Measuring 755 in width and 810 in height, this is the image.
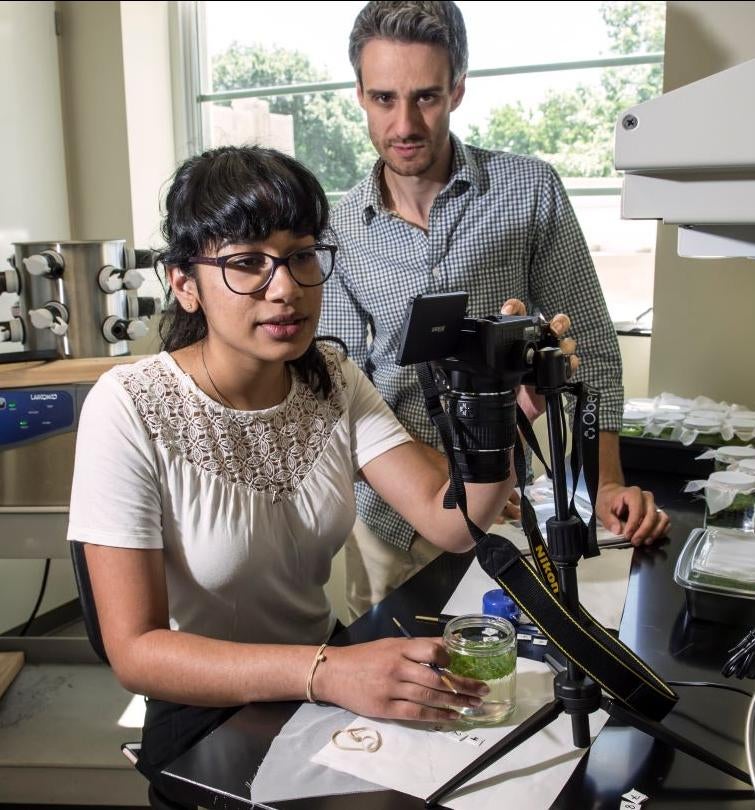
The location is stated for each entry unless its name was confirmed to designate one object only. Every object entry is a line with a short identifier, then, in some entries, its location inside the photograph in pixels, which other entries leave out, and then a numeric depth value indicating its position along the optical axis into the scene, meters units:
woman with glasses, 1.07
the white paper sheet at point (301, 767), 0.84
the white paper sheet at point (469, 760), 0.83
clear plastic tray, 1.16
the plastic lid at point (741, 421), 1.83
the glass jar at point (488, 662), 0.95
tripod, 0.86
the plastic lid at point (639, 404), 2.04
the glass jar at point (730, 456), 1.64
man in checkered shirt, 1.64
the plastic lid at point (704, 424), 1.83
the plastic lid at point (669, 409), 1.98
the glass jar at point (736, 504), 1.48
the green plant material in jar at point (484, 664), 0.95
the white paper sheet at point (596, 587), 1.21
